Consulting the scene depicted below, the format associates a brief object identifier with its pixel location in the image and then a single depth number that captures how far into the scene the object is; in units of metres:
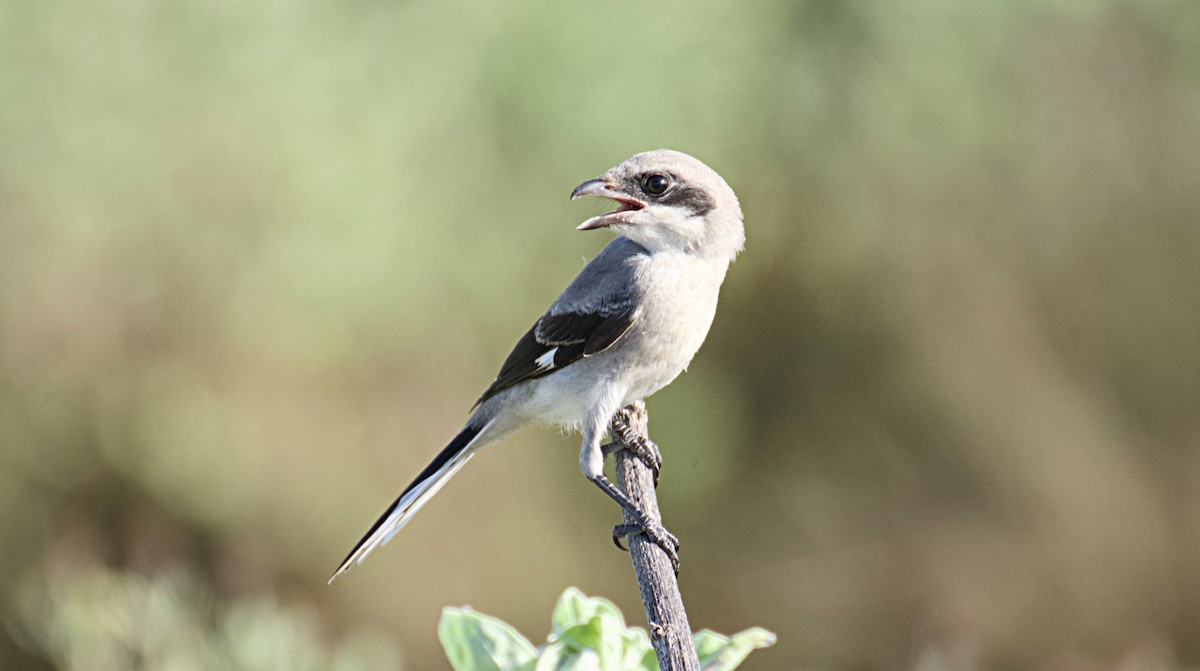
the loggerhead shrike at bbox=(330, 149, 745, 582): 5.43
